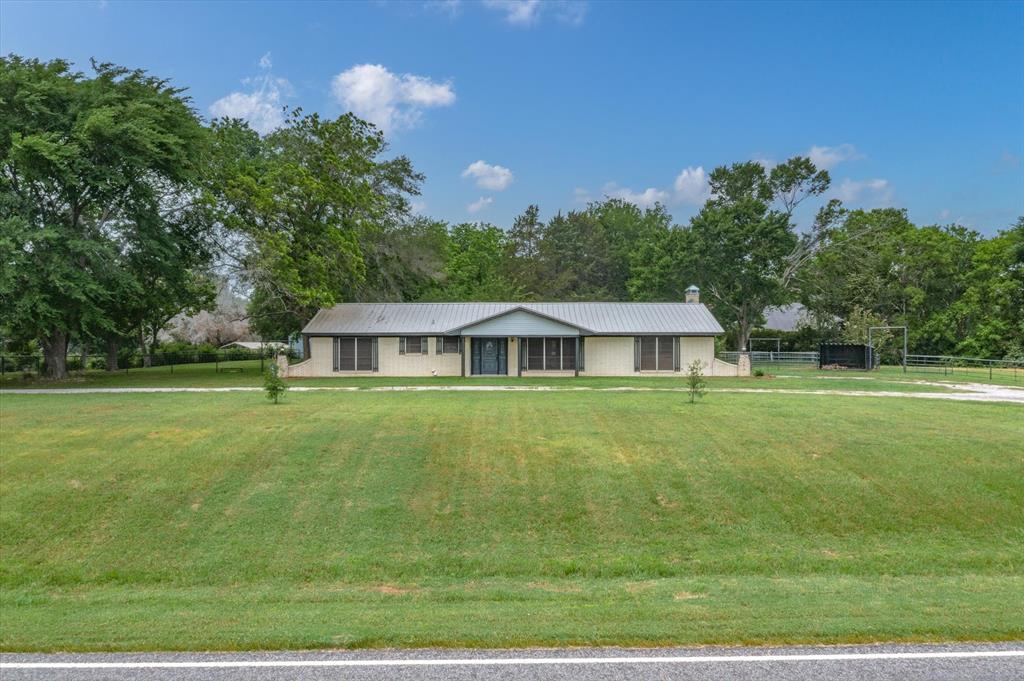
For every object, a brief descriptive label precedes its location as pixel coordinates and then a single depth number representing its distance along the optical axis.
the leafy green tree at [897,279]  52.16
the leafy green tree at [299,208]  31.81
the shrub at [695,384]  19.31
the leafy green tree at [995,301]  44.50
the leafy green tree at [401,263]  40.47
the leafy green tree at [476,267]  51.16
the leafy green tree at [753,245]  49.44
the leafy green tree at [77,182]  24.86
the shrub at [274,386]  18.83
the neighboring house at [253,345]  48.98
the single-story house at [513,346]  31.83
